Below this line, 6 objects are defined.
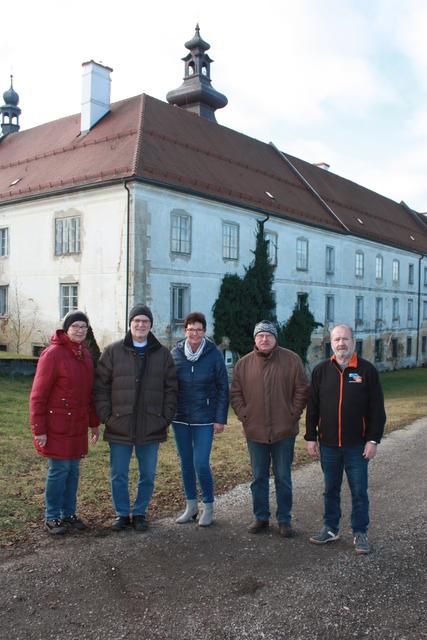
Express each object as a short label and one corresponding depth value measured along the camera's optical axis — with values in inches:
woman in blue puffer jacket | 223.8
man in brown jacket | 216.5
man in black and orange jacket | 202.7
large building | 764.6
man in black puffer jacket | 215.6
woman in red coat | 208.5
